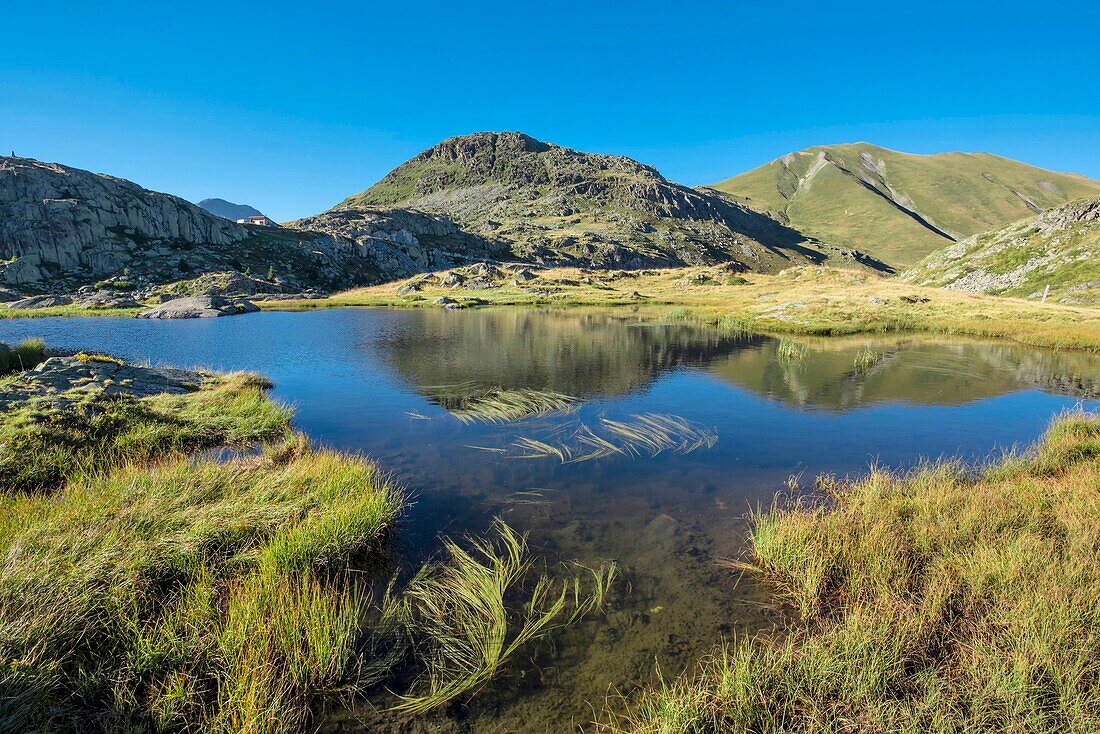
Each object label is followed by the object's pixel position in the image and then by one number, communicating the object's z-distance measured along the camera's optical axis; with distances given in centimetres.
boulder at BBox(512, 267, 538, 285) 13256
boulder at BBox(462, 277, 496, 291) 12494
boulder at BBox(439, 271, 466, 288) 12605
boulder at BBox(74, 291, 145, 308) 8188
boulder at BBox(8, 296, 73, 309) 7944
